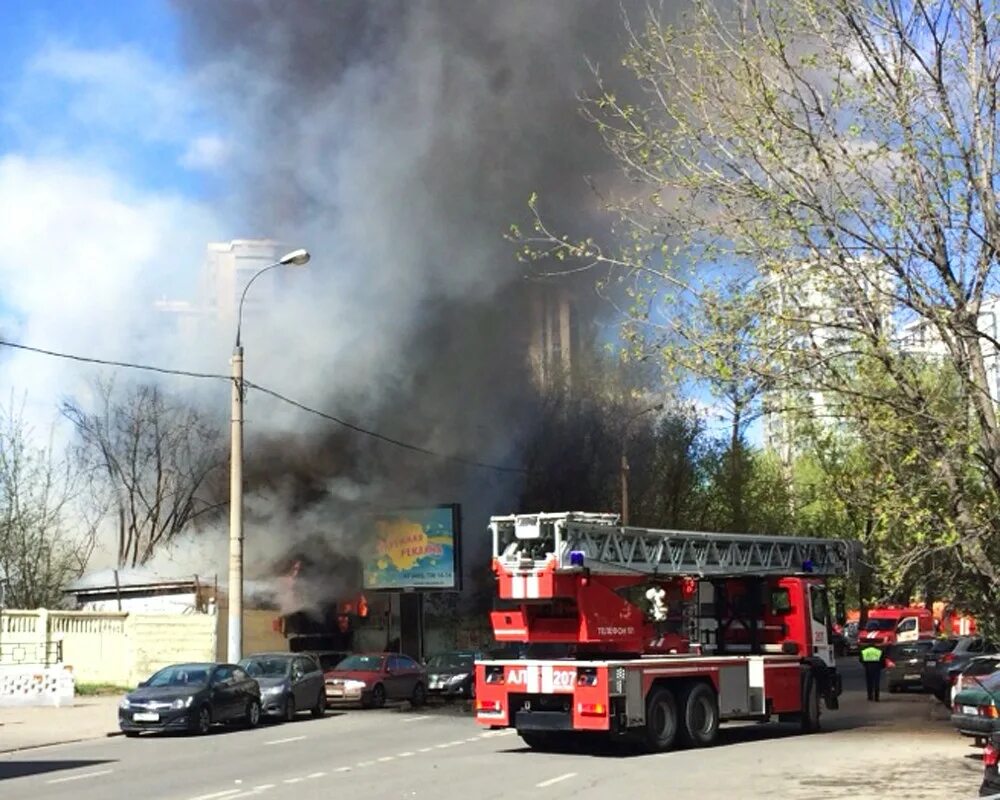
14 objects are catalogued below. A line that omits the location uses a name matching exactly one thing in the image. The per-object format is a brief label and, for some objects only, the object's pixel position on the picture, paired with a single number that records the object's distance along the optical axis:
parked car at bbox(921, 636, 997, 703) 27.33
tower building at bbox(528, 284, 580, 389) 37.03
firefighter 28.22
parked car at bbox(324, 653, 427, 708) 27.08
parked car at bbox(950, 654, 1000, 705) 21.19
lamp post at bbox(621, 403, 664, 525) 34.06
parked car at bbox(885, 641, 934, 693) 31.11
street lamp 23.22
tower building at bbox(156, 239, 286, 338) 34.34
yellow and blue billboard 37.94
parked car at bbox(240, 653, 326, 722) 22.95
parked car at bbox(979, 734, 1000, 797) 9.20
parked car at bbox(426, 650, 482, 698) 29.27
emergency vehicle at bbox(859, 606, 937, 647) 44.96
